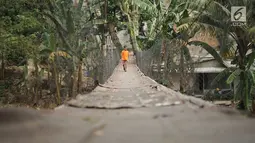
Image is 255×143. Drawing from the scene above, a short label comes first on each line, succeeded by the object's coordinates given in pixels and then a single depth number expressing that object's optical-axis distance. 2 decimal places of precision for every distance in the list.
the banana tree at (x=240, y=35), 10.22
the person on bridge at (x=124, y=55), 17.12
